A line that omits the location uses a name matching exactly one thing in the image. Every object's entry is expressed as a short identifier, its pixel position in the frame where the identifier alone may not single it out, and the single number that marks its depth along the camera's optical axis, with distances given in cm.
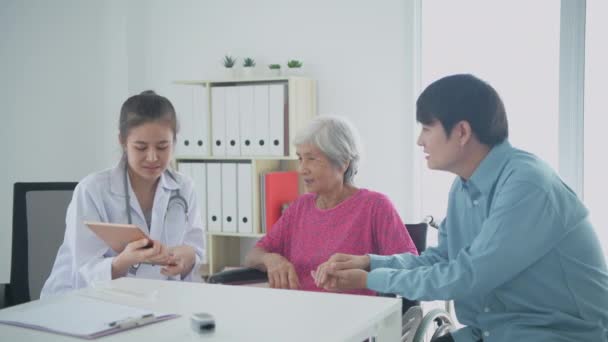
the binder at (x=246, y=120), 391
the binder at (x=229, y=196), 398
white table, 136
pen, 140
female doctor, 209
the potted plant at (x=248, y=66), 412
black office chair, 251
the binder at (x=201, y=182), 405
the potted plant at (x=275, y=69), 400
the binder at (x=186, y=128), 411
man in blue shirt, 164
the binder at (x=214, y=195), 402
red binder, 391
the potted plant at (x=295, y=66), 401
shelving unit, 387
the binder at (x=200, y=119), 405
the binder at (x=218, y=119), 400
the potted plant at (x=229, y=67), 414
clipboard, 139
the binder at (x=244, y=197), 394
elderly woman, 231
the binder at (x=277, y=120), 384
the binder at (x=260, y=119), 388
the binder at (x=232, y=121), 395
